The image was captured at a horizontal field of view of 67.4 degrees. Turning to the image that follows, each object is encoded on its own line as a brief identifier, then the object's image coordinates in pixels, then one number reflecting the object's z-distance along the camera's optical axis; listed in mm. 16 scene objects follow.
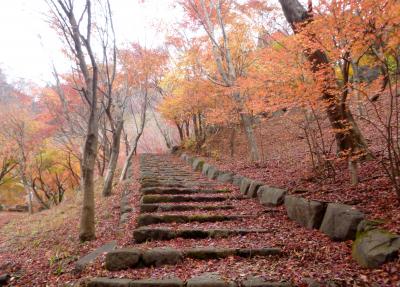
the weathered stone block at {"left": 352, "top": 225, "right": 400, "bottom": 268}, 3215
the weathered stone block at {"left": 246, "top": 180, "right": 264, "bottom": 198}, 7191
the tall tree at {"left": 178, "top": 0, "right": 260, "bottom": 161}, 10695
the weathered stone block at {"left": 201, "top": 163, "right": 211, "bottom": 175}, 11373
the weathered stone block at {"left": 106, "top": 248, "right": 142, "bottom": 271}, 4117
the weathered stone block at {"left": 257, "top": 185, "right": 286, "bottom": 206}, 6129
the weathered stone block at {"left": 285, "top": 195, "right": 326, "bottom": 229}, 4801
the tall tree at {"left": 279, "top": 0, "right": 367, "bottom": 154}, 5844
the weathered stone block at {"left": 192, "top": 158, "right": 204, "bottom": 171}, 12591
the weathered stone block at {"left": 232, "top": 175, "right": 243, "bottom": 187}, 8424
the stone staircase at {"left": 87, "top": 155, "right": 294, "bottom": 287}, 3631
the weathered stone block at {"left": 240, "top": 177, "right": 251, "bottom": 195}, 7684
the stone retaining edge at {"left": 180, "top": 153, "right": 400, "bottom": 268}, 3318
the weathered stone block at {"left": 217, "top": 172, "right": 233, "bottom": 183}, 9117
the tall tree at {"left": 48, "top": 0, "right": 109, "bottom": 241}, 5867
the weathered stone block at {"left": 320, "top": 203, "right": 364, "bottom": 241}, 4016
